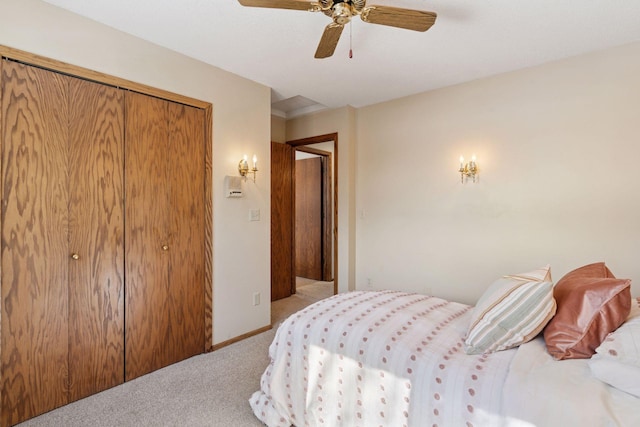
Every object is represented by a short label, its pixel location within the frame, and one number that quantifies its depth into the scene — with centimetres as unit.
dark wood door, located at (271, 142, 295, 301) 455
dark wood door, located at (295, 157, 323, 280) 571
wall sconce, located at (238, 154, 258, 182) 312
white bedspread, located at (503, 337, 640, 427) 106
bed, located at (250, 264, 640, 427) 115
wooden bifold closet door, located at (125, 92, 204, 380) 243
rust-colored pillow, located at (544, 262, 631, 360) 133
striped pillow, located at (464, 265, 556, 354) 145
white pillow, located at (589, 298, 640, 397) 112
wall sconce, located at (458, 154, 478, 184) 329
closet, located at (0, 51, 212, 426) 193
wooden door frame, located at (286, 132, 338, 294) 417
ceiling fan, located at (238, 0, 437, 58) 168
